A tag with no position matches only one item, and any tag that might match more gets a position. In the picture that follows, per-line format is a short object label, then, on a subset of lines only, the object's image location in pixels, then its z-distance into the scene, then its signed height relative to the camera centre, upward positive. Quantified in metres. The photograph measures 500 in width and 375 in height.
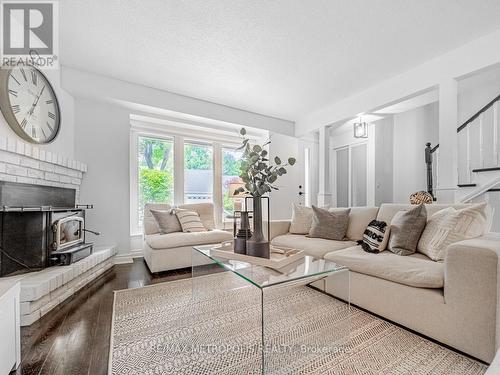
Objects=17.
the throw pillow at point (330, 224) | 2.64 -0.40
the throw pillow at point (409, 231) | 1.90 -0.35
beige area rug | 1.21 -0.94
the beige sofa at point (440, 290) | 1.22 -0.64
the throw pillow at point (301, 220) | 3.01 -0.40
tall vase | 1.68 -0.37
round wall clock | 1.98 +0.83
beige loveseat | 2.85 -0.69
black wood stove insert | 1.92 -0.36
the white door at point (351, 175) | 5.18 +0.33
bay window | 3.89 +0.34
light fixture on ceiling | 4.43 +1.14
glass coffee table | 1.32 -0.95
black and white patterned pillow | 2.01 -0.43
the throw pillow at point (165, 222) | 3.28 -0.45
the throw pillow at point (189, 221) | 3.37 -0.46
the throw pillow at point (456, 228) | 1.65 -0.28
